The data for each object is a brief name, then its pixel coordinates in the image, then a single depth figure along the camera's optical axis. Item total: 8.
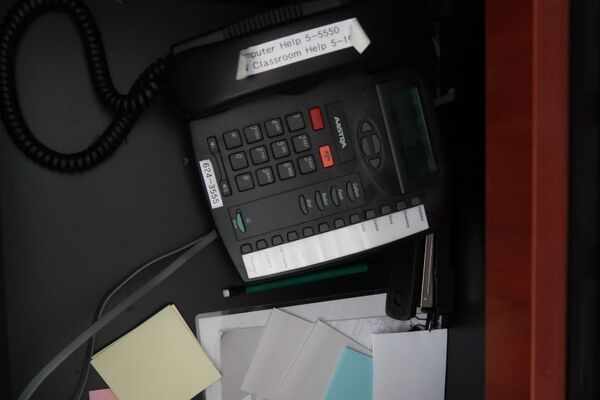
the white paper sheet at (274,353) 0.66
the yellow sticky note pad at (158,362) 0.62
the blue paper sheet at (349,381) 0.67
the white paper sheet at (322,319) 0.65
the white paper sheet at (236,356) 0.66
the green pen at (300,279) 0.65
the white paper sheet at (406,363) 0.67
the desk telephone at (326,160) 0.57
